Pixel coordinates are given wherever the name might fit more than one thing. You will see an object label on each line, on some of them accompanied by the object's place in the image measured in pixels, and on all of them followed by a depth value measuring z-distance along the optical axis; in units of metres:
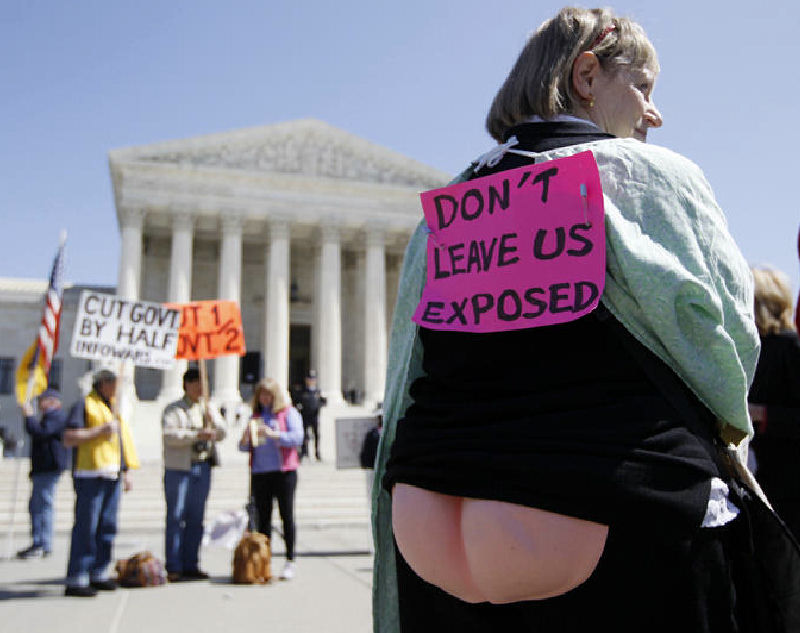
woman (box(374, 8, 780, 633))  1.35
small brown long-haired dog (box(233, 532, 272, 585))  7.26
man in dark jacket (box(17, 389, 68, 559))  9.62
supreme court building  34.78
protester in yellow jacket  6.82
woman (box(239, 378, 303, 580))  8.13
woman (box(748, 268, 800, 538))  3.69
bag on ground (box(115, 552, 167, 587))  7.21
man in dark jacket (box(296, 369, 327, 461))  22.30
